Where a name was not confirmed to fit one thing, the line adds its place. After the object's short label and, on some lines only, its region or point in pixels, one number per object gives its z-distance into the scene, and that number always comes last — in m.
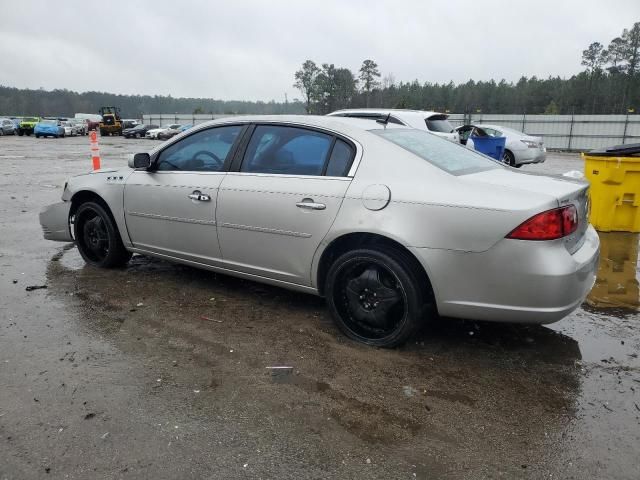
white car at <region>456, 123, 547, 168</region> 16.17
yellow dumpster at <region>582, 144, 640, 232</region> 6.72
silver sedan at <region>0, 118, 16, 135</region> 43.44
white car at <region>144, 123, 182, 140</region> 43.78
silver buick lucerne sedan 3.00
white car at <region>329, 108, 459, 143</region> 10.62
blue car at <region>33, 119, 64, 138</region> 39.12
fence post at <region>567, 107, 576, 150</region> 29.67
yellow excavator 45.19
